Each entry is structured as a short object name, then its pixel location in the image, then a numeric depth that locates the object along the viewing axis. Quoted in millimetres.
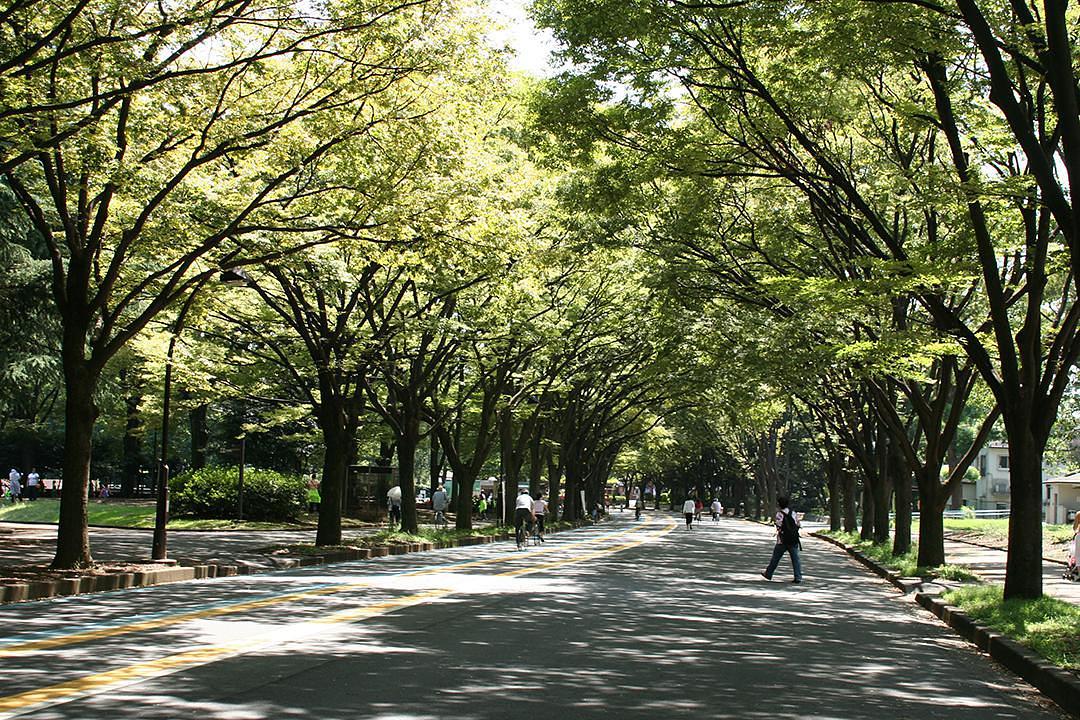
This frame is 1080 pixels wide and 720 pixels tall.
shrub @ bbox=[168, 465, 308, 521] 34844
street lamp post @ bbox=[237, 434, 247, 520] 32762
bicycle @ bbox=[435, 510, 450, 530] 39916
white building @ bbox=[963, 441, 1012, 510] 96500
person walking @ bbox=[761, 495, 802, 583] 18484
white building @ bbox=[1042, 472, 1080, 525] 57472
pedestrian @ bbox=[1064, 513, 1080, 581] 19234
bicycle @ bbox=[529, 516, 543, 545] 31978
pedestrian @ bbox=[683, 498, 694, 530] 52562
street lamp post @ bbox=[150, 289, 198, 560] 17875
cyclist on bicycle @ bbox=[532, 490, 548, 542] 31141
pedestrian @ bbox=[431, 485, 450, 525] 39000
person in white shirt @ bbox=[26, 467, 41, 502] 47156
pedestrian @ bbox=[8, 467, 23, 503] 45469
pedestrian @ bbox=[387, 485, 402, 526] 35625
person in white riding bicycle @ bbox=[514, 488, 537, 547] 28458
